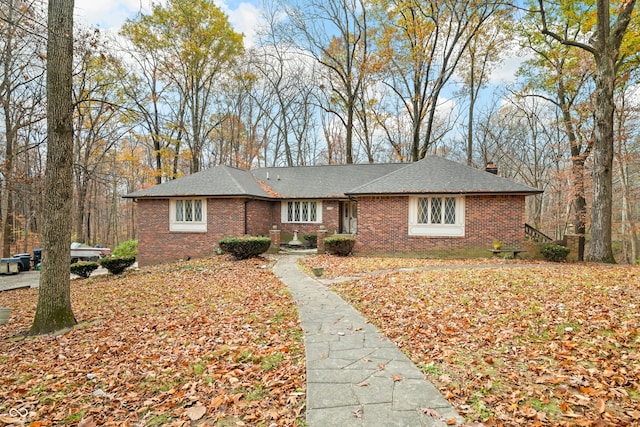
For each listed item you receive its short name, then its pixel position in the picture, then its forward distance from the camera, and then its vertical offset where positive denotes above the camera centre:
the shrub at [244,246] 13.38 -1.30
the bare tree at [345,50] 22.61 +12.12
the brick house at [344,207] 13.93 +0.39
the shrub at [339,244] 14.15 -1.29
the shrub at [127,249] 20.12 -2.17
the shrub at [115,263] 13.48 -2.05
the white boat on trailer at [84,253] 20.45 -2.49
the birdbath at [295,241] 17.80 -1.47
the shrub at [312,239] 18.05 -1.36
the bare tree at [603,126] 11.30 +3.20
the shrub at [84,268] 13.52 -2.29
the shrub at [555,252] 12.43 -1.43
